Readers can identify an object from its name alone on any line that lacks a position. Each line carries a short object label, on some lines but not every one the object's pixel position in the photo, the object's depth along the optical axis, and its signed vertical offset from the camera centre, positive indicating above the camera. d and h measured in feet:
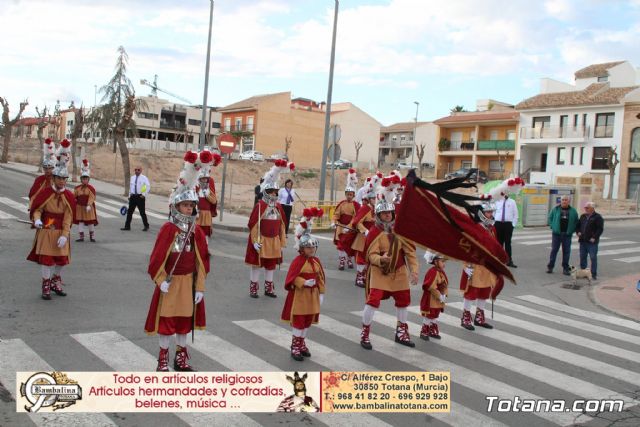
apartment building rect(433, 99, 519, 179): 187.01 +19.38
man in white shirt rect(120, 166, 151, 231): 56.08 -1.79
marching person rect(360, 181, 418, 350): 25.94 -3.56
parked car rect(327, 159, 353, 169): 204.13 +8.60
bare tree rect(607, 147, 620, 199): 144.56 +11.86
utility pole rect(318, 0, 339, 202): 75.00 +15.01
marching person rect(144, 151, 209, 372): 20.56 -3.50
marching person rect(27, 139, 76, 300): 29.60 -3.09
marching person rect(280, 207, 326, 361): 23.73 -4.50
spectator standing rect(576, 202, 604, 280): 48.98 -2.21
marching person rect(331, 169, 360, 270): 45.09 -2.19
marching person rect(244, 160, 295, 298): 34.17 -3.07
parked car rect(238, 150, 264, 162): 195.23 +8.64
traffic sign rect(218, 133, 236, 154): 66.08 +4.12
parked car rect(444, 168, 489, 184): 170.40 +7.46
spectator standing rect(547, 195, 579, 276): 51.11 -2.03
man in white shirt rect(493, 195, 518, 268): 52.65 -1.68
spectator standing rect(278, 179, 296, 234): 56.29 -1.30
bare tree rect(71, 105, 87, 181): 103.41 +8.07
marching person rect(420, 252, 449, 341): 27.48 -4.63
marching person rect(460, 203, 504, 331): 30.22 -4.45
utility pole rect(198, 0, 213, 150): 82.23 +13.46
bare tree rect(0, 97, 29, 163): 133.69 +8.97
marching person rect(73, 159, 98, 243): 48.44 -3.26
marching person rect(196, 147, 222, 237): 41.88 -1.82
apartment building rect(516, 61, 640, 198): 158.51 +23.82
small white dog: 47.16 -5.46
